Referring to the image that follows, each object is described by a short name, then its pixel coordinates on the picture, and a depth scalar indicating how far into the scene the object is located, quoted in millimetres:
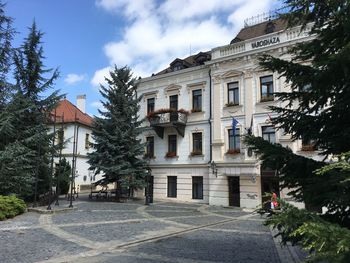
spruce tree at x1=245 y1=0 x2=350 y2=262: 5219
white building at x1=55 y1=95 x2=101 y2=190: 38844
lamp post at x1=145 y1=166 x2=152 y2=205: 24612
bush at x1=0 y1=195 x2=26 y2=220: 16000
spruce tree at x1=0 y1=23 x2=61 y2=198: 19000
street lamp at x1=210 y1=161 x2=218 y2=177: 25427
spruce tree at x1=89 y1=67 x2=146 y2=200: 26672
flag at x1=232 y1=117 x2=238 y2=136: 23672
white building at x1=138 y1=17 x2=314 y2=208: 24062
